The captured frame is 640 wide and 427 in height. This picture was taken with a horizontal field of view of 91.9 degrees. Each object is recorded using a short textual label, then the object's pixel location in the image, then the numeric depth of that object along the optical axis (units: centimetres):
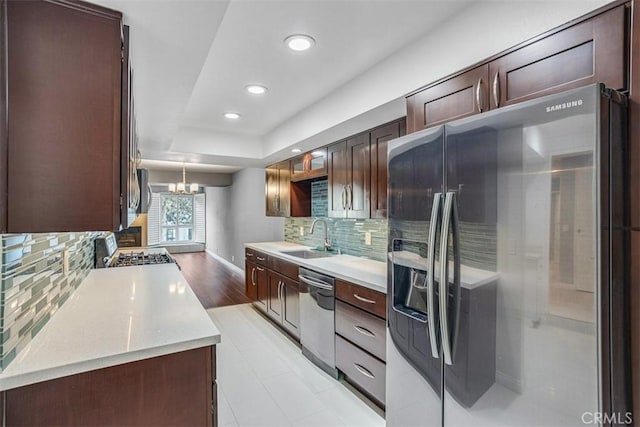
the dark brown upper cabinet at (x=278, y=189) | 431
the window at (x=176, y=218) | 1110
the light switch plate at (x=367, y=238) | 324
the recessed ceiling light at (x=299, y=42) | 191
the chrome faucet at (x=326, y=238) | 388
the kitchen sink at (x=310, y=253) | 373
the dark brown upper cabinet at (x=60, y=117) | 102
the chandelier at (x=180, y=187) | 638
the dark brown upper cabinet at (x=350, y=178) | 282
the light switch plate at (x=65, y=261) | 173
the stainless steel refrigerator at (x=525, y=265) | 99
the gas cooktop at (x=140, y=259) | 323
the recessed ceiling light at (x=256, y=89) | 267
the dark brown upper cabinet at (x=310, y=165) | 353
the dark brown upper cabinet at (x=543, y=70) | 112
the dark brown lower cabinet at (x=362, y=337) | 213
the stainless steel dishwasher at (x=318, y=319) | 264
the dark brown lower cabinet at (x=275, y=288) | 331
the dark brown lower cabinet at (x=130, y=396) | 107
